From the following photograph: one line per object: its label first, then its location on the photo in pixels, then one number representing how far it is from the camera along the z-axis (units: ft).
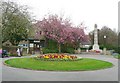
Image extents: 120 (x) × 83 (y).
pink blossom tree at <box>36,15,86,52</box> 55.49
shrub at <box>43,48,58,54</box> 58.63
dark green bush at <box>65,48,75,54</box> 63.19
